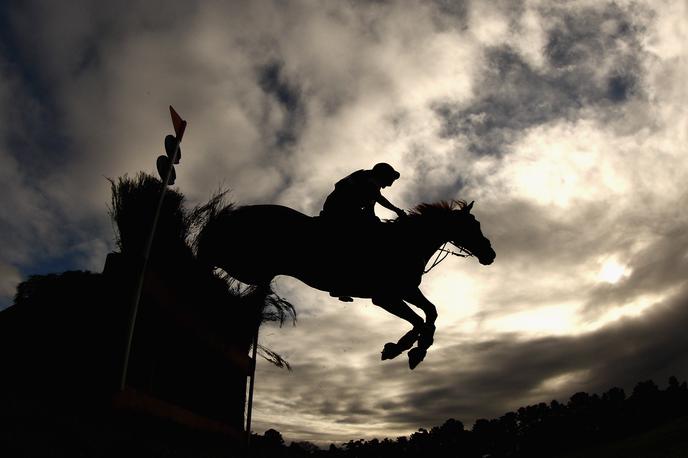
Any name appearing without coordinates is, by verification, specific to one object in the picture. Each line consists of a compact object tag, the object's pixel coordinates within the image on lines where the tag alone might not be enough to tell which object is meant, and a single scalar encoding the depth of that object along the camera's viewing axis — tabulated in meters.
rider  5.62
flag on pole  5.47
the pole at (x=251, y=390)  6.98
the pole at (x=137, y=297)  3.89
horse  5.54
